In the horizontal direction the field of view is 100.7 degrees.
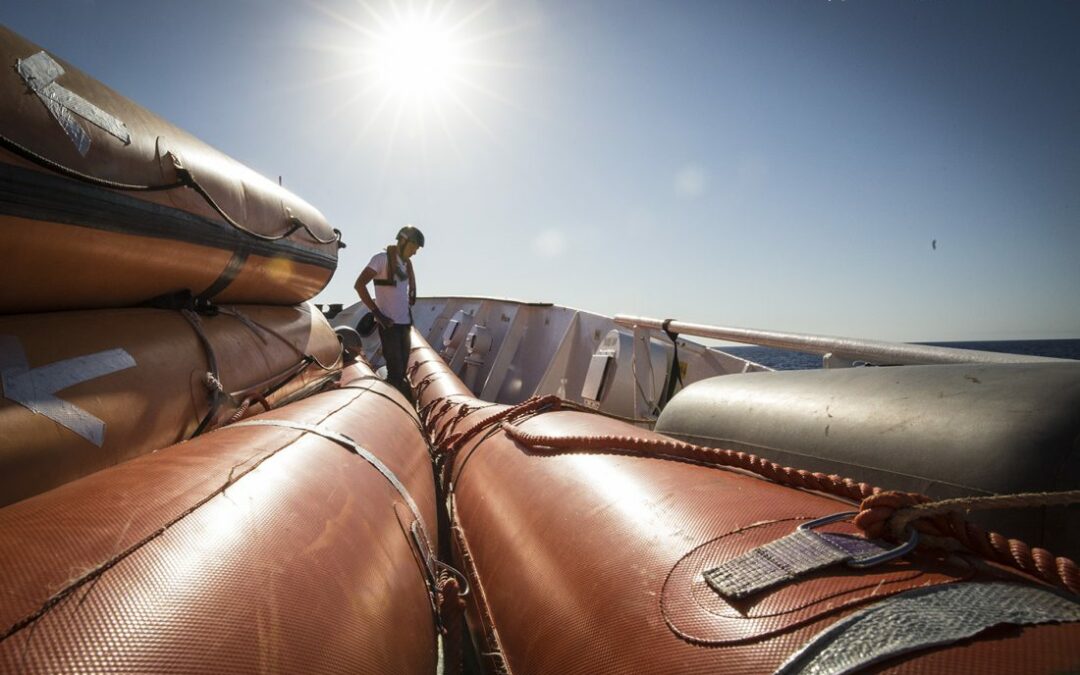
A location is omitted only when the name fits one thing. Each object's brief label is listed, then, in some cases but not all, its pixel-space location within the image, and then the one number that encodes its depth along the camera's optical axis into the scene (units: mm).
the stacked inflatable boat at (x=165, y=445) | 678
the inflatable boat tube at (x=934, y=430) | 868
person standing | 4266
